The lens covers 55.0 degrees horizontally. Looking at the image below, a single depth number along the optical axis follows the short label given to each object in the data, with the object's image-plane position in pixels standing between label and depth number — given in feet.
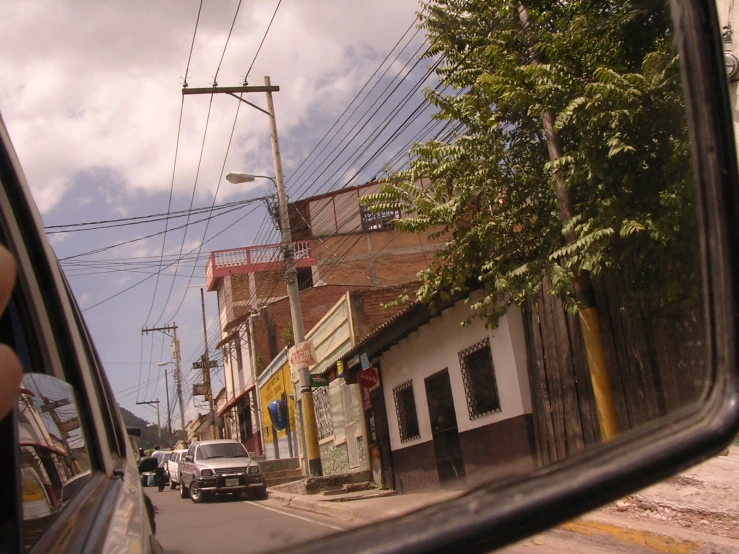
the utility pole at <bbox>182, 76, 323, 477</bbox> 51.93
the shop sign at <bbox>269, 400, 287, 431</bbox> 72.49
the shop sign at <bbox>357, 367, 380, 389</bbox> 42.45
